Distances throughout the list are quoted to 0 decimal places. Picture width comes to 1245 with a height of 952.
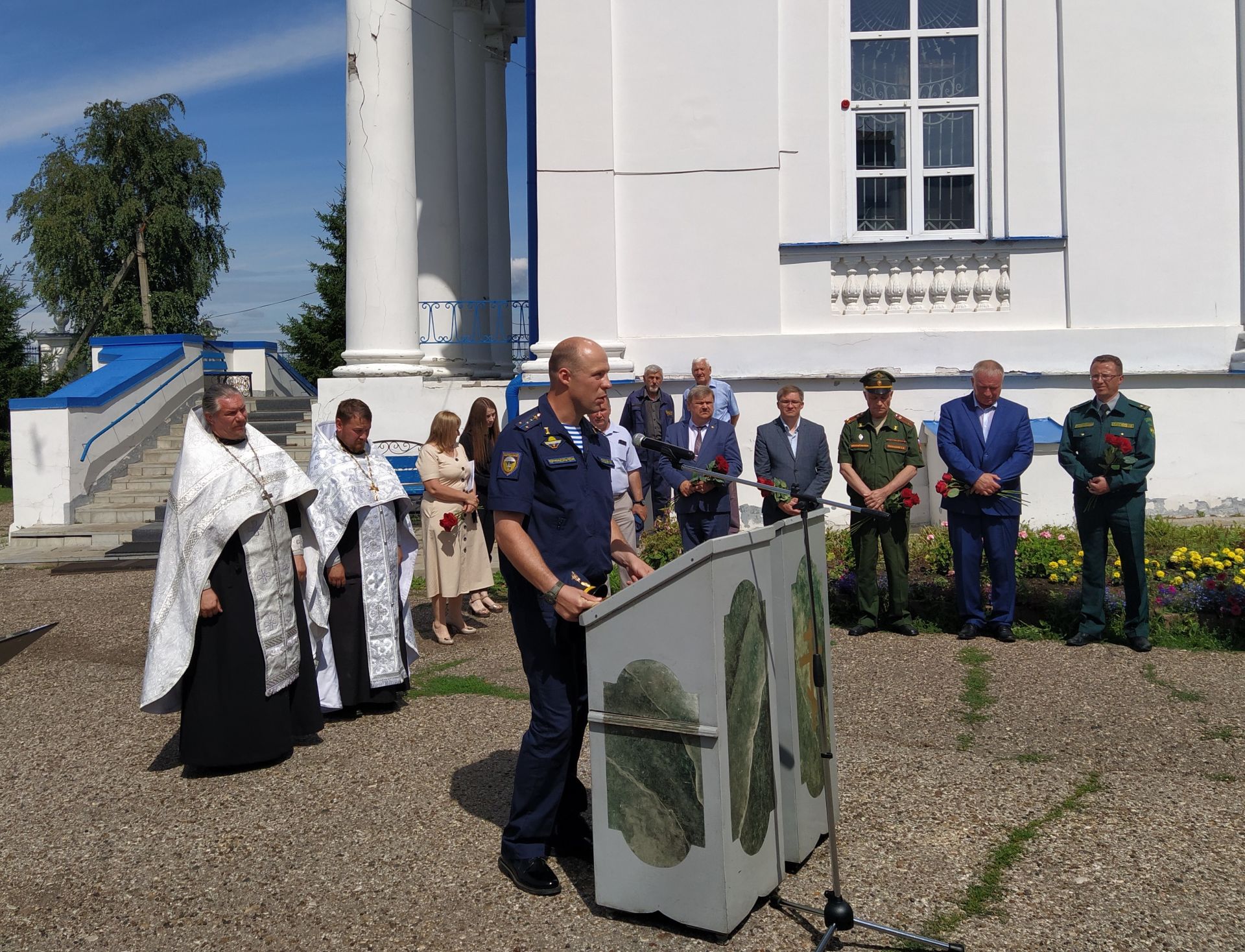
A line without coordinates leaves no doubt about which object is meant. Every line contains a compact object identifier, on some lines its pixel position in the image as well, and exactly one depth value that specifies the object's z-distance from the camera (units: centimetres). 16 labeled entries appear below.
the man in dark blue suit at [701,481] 825
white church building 1177
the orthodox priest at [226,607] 561
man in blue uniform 419
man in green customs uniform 759
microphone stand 363
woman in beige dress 851
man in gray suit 856
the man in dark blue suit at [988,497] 800
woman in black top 873
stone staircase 1302
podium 368
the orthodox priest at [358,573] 650
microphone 389
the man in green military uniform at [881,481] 825
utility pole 3628
